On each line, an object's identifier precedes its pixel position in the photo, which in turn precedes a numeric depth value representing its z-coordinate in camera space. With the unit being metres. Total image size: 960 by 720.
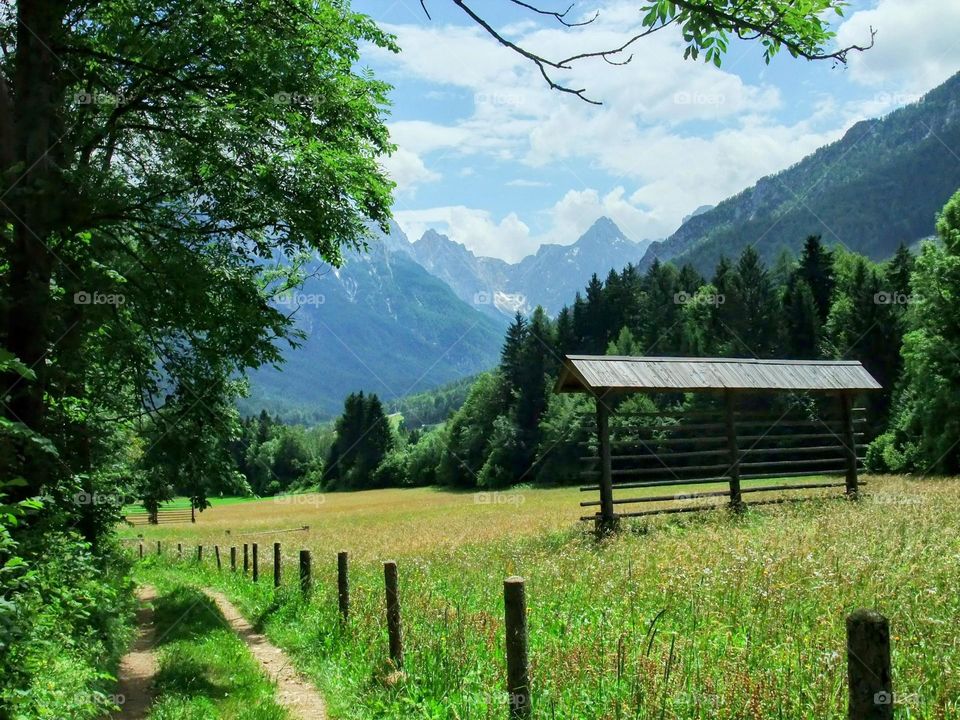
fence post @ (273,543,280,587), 14.49
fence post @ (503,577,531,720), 4.91
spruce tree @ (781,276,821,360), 62.31
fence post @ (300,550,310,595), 12.03
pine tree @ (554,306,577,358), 86.81
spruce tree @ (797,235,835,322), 66.88
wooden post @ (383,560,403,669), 7.23
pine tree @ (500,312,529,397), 84.25
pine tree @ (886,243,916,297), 51.17
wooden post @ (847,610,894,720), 2.75
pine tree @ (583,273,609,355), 86.75
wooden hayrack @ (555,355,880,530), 15.27
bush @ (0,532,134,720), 4.52
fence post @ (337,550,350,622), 9.44
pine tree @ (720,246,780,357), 67.69
